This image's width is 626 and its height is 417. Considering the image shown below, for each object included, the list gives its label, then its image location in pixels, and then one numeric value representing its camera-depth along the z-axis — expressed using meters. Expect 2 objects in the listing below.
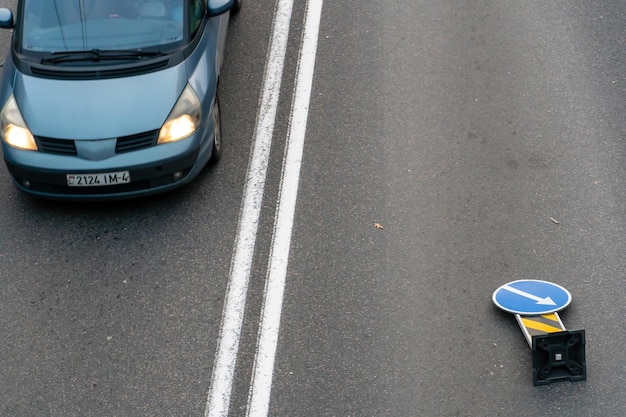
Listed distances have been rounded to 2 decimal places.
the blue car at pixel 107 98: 14.90
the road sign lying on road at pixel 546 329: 13.11
